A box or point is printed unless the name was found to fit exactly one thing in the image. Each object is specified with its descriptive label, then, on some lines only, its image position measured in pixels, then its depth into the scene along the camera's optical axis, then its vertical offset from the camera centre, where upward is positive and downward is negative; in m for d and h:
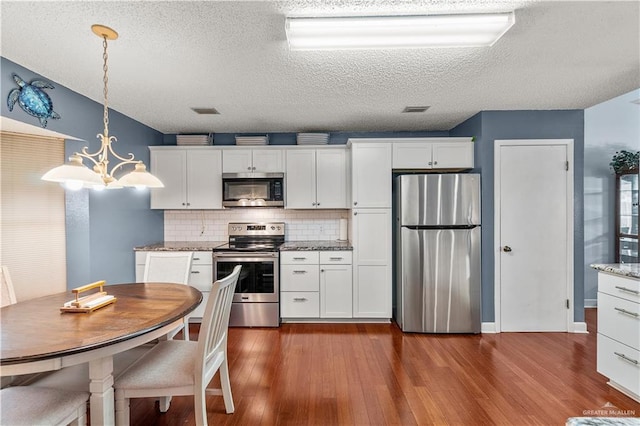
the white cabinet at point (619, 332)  2.09 -0.88
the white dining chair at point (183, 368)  1.57 -0.85
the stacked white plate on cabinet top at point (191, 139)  4.02 +0.95
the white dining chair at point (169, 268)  2.63 -0.48
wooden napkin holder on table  1.68 -0.52
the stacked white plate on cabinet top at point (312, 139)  4.01 +0.94
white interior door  3.33 -0.28
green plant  3.83 +0.61
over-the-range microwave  3.93 +0.28
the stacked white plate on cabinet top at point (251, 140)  3.99 +0.93
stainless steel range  3.56 -0.83
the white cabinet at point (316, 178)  3.95 +0.42
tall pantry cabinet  3.60 -0.20
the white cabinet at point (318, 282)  3.62 -0.83
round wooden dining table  1.23 -0.55
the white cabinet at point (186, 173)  3.99 +0.50
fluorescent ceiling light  1.71 +1.03
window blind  2.50 -0.03
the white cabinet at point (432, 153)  3.61 +0.67
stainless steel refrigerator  3.32 -0.42
